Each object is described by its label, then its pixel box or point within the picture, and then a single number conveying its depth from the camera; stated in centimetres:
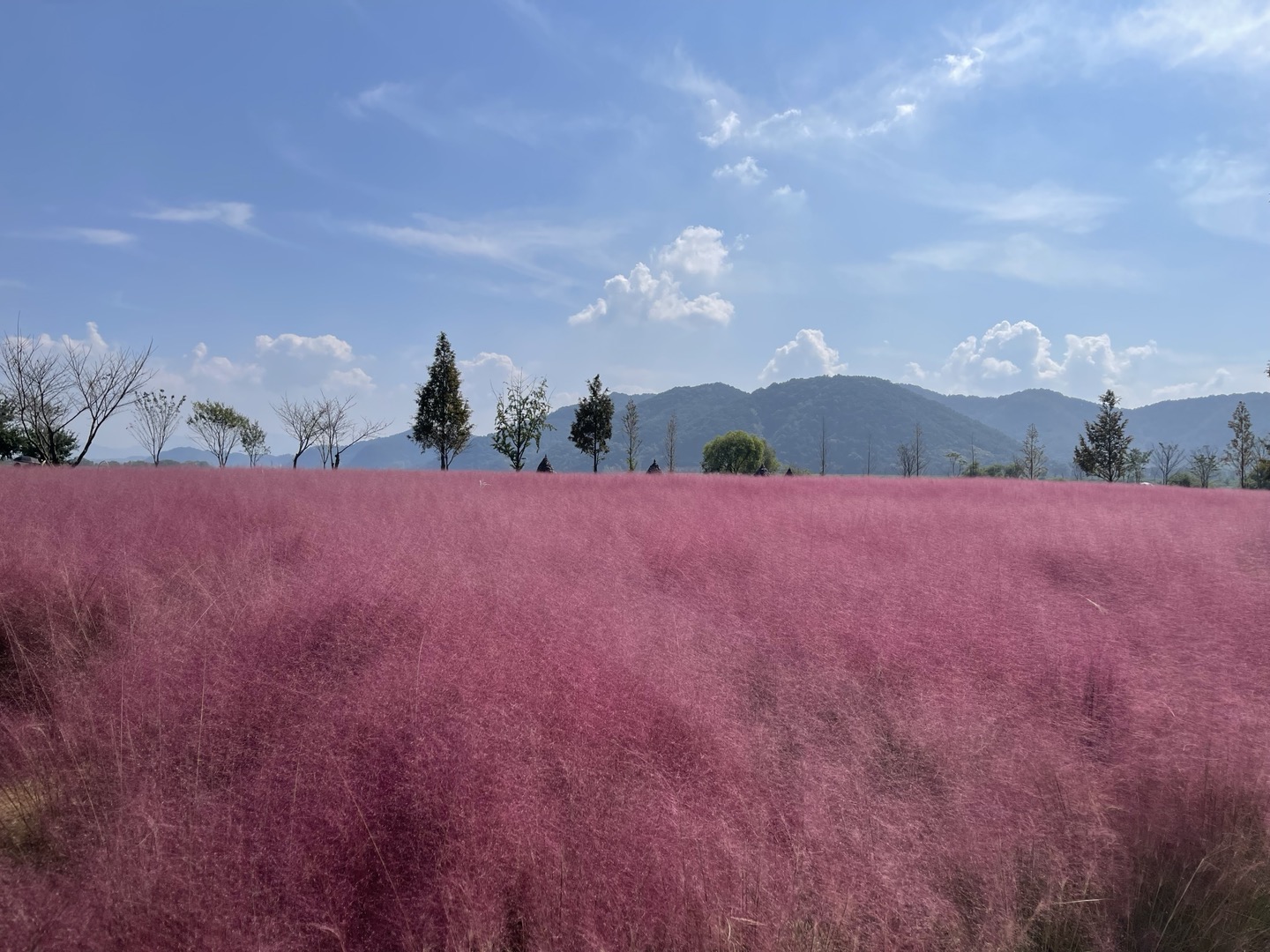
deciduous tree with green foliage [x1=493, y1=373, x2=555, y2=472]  3606
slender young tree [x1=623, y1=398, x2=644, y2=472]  4860
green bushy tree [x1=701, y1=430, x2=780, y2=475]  7694
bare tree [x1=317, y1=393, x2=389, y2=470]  3838
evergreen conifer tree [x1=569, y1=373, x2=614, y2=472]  3800
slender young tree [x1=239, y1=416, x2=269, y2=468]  4594
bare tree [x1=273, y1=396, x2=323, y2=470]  3800
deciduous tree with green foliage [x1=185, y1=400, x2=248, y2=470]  4234
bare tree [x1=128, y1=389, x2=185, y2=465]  3359
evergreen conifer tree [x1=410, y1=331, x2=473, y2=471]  3400
